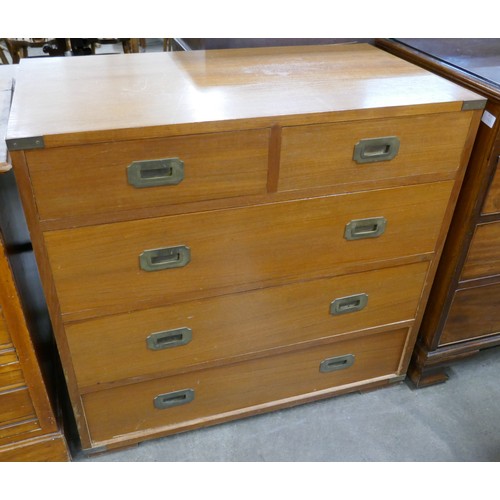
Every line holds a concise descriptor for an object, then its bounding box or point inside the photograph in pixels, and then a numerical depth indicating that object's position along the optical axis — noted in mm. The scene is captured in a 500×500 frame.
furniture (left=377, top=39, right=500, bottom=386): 1212
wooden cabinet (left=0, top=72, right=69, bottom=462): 1048
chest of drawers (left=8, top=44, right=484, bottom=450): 964
